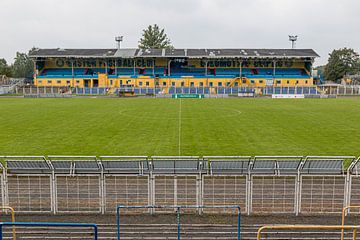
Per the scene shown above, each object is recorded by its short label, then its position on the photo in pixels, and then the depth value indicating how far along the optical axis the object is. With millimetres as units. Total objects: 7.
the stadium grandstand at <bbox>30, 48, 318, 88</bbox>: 90062
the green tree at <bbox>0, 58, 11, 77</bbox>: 114694
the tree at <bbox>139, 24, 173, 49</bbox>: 129375
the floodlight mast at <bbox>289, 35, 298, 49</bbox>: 109819
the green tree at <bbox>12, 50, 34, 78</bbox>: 135625
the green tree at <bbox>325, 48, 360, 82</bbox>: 117125
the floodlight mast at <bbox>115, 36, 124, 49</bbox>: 106788
